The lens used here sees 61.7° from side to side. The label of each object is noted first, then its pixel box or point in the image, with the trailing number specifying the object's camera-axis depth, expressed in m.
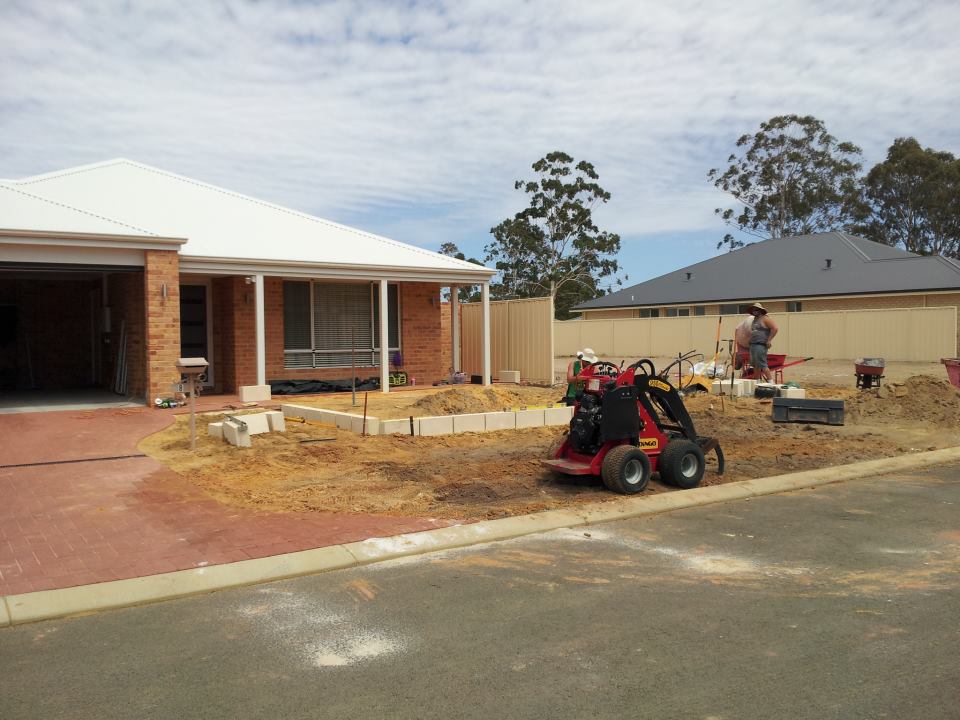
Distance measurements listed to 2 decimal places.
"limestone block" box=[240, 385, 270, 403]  14.44
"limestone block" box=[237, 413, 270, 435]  10.41
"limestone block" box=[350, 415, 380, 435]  10.69
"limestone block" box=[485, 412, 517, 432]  11.55
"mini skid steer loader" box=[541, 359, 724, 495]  7.70
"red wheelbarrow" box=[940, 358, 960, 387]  15.34
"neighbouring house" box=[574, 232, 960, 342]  31.77
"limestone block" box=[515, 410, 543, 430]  11.77
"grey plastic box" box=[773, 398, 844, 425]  12.72
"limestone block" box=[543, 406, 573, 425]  12.11
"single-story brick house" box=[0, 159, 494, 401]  13.91
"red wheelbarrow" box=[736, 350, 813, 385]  17.05
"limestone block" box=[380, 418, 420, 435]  10.68
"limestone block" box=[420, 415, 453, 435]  10.85
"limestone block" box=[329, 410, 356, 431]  11.06
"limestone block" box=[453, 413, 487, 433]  11.19
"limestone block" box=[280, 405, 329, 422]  11.71
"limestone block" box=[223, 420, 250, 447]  9.94
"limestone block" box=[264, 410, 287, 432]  10.73
